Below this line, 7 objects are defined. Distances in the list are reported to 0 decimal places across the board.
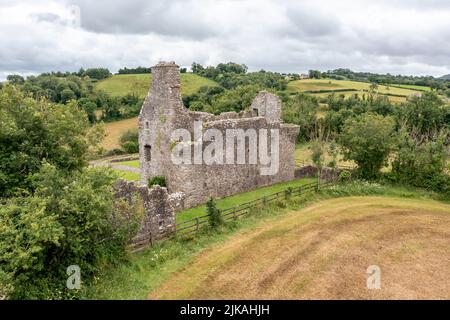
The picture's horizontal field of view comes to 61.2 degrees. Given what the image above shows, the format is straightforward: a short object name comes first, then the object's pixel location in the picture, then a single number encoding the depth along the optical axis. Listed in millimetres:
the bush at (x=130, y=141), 55844
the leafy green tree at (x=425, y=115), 53312
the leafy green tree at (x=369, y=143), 28453
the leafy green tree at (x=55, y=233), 12078
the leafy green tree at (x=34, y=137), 16250
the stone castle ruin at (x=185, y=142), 23125
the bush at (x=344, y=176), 29459
